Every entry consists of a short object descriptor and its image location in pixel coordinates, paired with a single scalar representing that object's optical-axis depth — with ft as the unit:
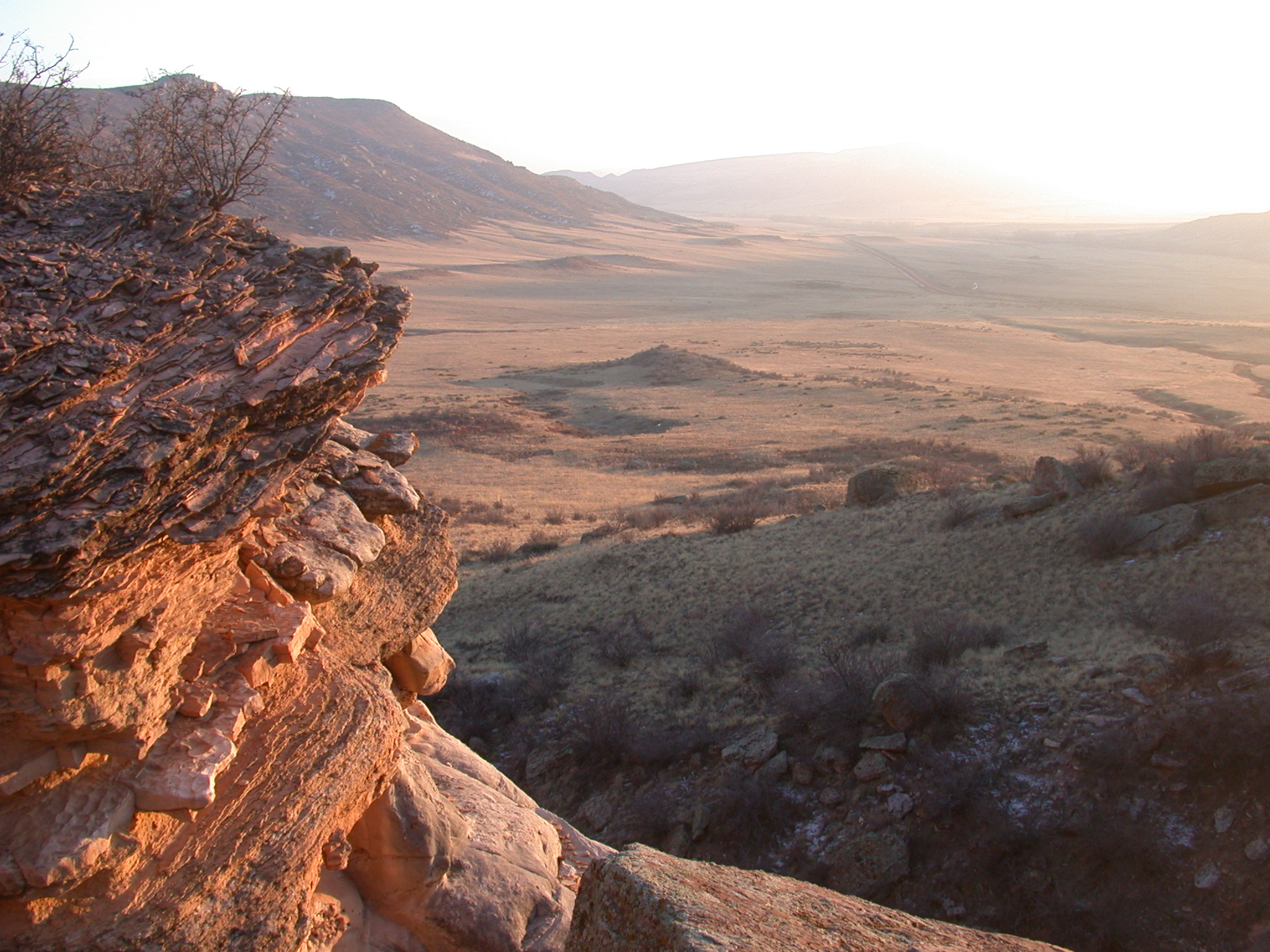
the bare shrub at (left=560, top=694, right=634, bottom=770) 35.29
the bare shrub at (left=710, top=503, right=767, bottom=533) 58.39
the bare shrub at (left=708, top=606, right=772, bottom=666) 40.19
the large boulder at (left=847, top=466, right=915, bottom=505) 59.67
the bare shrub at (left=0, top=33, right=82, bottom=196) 20.30
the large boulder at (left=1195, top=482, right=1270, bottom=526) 39.83
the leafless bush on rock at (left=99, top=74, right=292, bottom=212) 22.43
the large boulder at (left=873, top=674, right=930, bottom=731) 30.96
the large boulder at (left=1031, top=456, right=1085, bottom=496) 48.55
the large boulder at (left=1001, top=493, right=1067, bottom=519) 47.96
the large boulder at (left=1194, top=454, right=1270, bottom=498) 42.11
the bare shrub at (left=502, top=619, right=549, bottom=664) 44.19
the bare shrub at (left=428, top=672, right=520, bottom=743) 39.24
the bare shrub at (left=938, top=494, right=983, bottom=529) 49.75
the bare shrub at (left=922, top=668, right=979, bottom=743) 30.53
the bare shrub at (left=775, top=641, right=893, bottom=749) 31.91
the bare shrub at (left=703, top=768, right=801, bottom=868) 29.37
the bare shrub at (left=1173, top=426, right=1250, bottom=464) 45.55
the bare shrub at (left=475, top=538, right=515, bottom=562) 61.05
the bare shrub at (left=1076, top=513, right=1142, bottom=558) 41.22
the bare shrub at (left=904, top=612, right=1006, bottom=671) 35.12
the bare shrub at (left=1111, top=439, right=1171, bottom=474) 47.75
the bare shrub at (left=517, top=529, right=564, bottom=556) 62.18
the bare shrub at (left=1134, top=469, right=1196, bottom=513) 43.11
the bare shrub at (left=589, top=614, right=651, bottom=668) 42.37
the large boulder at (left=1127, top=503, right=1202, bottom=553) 39.88
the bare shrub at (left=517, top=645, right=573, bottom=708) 40.06
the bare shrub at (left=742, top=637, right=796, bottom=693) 37.06
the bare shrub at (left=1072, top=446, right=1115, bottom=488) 48.98
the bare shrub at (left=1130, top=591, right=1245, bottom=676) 29.22
